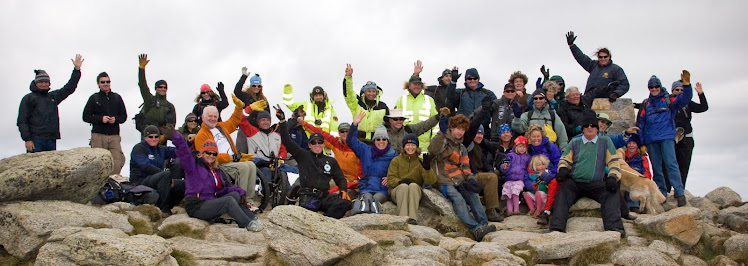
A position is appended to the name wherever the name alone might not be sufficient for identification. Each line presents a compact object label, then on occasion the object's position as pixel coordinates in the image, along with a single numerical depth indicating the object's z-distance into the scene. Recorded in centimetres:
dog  1487
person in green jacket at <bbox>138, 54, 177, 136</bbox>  1609
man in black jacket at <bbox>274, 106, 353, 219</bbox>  1323
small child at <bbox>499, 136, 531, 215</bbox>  1464
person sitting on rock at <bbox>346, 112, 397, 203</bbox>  1406
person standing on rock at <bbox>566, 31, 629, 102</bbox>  1883
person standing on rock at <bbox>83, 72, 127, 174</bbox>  1519
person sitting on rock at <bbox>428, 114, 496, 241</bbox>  1370
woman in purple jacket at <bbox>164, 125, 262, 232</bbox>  1195
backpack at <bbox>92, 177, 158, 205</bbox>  1324
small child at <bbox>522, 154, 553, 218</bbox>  1431
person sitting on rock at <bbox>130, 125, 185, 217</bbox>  1335
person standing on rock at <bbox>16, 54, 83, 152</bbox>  1430
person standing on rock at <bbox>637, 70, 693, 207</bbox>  1602
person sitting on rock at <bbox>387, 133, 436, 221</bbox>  1342
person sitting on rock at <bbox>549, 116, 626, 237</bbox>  1323
